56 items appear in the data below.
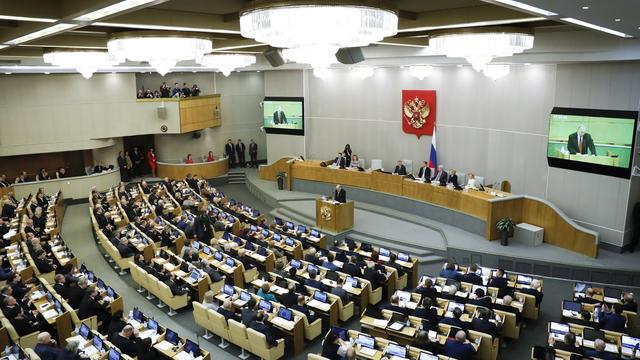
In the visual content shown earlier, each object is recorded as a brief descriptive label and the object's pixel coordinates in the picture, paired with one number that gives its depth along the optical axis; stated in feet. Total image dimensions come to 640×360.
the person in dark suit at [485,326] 28.99
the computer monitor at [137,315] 31.55
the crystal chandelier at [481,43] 24.98
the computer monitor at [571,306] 31.89
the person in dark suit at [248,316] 30.73
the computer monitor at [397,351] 26.81
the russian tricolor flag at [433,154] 59.31
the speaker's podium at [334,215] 51.57
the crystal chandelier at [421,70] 55.17
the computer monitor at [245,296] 33.97
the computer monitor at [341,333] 28.68
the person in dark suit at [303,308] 32.27
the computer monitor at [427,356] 25.50
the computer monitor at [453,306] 32.01
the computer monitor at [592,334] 28.19
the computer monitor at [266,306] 32.78
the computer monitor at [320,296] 34.12
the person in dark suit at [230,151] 86.38
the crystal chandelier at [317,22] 13.84
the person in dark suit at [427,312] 30.81
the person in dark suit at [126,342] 27.78
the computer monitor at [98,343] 27.86
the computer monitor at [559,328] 29.04
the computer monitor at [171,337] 28.86
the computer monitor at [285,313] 31.68
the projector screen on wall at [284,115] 74.90
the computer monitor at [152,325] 30.09
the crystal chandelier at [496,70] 47.15
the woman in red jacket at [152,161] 81.10
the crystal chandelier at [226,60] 42.55
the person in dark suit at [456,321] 29.35
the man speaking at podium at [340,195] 52.19
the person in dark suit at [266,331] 29.32
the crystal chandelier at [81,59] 33.04
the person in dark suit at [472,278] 36.19
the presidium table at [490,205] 44.21
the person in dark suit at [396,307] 31.65
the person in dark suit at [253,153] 86.84
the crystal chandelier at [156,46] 23.40
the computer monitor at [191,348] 27.58
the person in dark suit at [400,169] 59.98
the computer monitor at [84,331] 29.17
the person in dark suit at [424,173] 56.85
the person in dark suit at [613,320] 29.04
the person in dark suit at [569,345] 26.43
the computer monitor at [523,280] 36.73
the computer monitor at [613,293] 35.33
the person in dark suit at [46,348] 26.32
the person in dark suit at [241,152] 87.31
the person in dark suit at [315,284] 35.83
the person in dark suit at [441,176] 54.24
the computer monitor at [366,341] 27.84
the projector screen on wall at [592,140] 40.11
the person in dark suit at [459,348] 26.58
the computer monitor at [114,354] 26.19
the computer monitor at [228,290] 35.27
